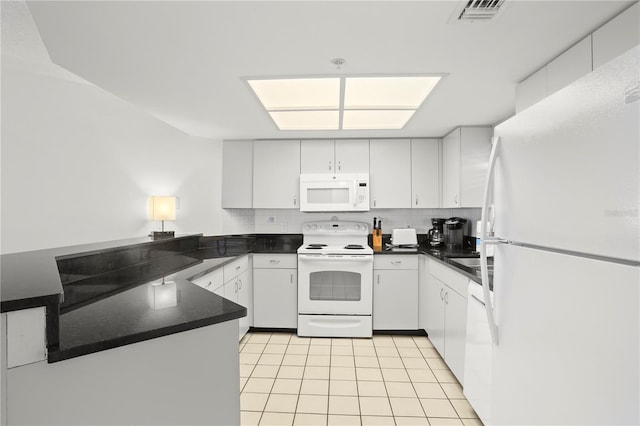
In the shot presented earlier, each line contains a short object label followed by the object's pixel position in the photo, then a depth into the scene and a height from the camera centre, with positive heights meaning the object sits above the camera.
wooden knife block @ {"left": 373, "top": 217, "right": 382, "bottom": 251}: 3.73 -0.28
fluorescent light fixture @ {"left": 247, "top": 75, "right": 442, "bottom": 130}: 2.18 +0.88
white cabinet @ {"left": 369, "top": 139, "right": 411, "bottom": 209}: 3.66 +0.46
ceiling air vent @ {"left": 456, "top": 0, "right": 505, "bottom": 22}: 1.29 +0.84
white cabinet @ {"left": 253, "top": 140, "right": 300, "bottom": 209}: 3.73 +0.45
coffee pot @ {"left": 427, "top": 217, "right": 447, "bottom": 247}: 3.72 -0.21
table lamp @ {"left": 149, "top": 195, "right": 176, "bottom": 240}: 3.20 +0.04
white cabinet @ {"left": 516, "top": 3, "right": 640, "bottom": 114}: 1.33 +0.76
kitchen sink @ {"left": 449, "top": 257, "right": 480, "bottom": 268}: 2.76 -0.41
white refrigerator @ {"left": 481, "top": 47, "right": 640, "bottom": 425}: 0.71 -0.11
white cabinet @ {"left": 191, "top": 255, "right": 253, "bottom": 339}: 2.50 -0.63
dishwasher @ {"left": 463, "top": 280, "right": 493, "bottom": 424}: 1.73 -0.81
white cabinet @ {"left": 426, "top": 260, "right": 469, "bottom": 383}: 2.31 -0.81
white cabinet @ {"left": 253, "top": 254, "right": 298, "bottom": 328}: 3.48 -0.84
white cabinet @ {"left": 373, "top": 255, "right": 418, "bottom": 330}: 3.38 -0.84
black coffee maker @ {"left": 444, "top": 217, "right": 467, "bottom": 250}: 3.56 -0.20
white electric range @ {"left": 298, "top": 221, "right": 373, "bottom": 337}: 3.35 -0.83
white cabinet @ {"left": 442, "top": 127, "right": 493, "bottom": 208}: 3.11 +0.50
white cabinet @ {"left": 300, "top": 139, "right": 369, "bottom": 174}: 3.69 +0.67
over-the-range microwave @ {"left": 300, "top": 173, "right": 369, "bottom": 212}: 3.61 +0.24
